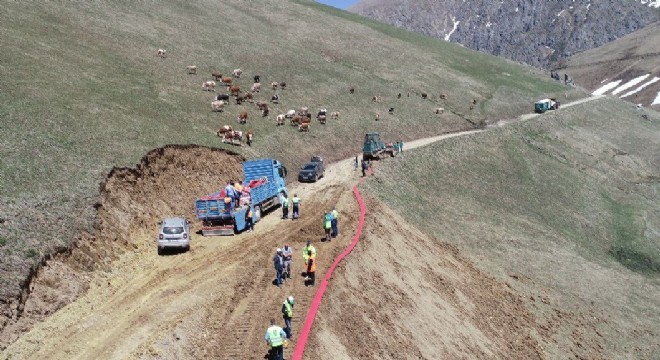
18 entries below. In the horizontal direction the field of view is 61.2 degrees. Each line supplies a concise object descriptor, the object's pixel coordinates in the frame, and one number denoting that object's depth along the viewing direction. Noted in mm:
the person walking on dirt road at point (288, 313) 20766
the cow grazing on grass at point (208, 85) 60703
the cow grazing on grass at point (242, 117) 54812
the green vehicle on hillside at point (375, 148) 52844
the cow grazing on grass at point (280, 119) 58625
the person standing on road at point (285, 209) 36594
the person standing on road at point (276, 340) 18672
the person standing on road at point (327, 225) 30922
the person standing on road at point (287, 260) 25672
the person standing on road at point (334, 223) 31750
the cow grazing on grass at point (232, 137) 48344
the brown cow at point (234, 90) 61250
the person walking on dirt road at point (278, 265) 24516
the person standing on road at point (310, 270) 24891
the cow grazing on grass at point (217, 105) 55375
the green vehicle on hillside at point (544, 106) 95875
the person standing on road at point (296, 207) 35278
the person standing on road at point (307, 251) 25062
